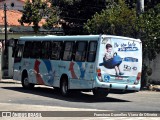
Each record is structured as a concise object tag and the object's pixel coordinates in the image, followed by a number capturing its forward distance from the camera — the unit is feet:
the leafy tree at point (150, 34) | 88.48
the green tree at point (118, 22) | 89.10
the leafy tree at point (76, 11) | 131.13
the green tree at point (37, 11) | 136.05
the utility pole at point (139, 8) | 89.57
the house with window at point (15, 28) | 178.81
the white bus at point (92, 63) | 58.44
